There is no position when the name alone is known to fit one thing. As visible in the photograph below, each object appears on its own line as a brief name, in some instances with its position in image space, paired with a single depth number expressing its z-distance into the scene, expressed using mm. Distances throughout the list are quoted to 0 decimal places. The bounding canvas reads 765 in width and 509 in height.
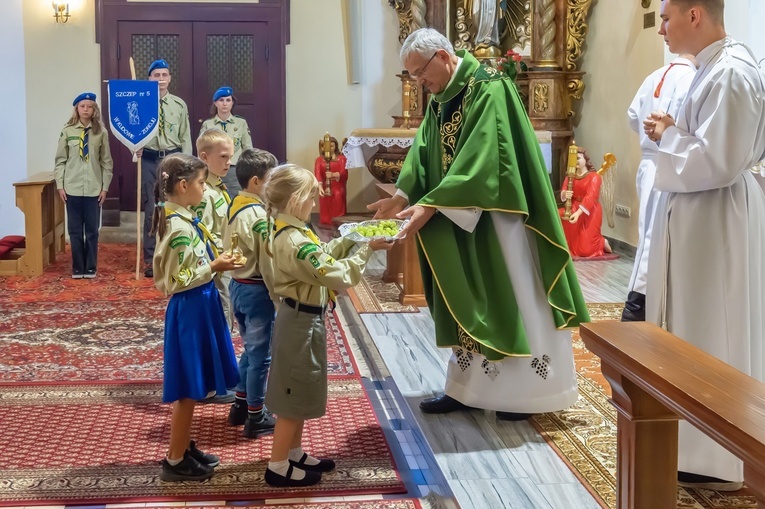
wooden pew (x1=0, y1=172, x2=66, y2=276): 8164
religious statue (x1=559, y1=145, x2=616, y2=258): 8617
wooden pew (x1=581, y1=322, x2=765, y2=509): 1572
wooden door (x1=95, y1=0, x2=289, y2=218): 10898
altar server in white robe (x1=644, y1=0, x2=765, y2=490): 3141
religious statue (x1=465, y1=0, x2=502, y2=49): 10164
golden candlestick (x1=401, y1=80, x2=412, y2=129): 10359
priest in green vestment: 3754
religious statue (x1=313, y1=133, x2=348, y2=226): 10445
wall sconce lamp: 10680
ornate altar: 9898
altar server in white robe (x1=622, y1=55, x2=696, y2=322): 4598
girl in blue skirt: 3484
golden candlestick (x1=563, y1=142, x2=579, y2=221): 8445
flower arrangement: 9539
